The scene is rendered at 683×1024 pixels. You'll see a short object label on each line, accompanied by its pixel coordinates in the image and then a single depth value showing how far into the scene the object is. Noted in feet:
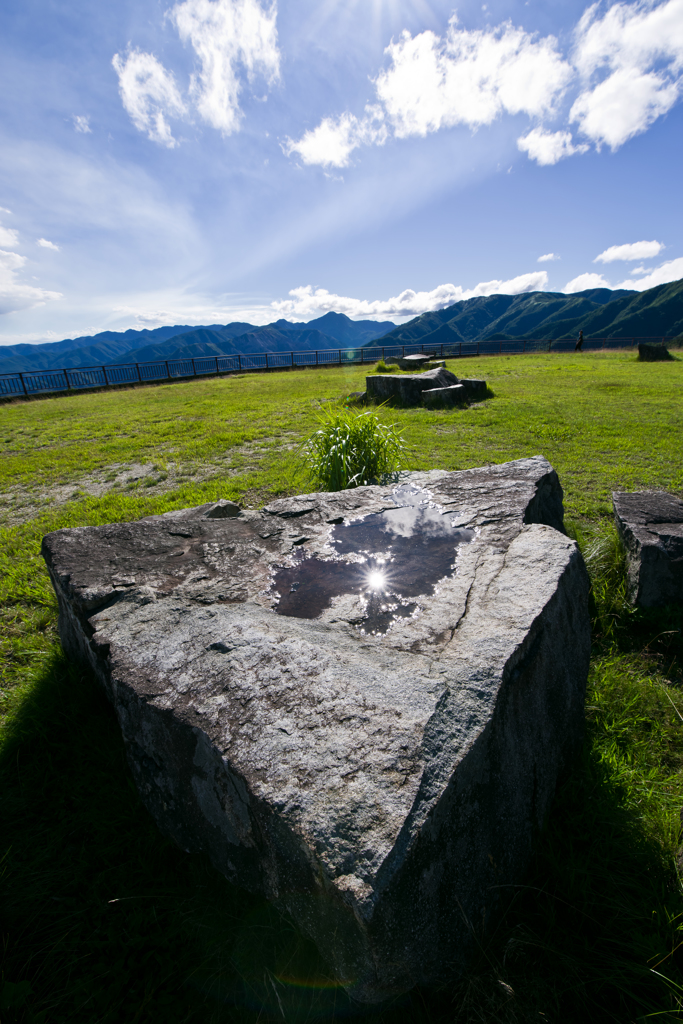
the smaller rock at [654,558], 10.16
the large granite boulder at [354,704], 4.05
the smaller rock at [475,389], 37.91
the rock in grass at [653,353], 73.82
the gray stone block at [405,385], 36.45
